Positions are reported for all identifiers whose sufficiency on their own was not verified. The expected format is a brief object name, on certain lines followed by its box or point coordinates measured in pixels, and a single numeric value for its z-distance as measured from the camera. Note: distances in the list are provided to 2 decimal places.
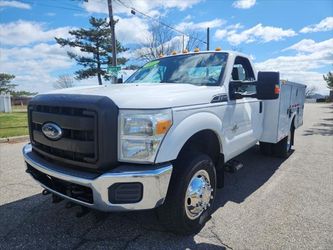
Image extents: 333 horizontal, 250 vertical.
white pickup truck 2.36
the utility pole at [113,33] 14.62
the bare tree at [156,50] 27.04
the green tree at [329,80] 53.68
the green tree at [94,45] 31.76
